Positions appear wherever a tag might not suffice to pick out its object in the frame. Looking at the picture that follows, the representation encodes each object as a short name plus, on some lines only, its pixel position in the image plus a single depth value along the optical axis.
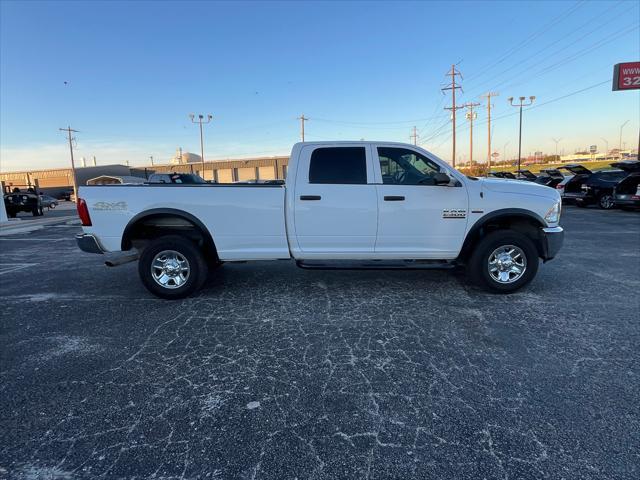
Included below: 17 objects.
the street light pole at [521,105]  45.44
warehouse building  64.94
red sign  21.22
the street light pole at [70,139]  58.34
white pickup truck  4.77
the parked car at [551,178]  18.02
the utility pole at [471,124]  51.60
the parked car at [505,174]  22.81
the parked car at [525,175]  22.54
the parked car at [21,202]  20.77
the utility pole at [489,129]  53.09
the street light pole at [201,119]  52.28
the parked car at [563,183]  17.45
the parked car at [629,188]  13.55
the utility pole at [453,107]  42.92
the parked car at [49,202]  34.44
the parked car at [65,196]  56.47
